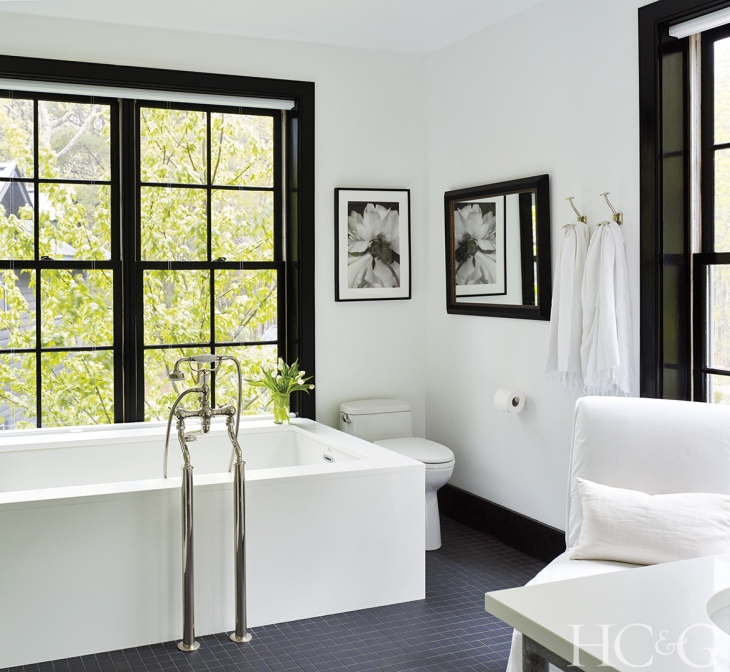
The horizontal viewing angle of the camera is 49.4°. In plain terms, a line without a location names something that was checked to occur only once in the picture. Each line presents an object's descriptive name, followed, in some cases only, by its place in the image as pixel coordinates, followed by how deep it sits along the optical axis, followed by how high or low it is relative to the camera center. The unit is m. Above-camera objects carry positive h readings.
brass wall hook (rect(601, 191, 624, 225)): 3.17 +0.42
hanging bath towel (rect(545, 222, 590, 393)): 3.24 +0.04
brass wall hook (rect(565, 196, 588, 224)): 3.33 +0.46
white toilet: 3.76 -0.61
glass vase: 4.01 -0.43
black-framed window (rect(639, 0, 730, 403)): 2.98 +0.40
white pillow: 2.25 -0.60
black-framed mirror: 3.59 +0.35
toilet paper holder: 3.71 -0.37
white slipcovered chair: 2.39 -0.41
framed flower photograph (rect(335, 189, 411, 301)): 4.28 +0.43
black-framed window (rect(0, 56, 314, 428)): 3.82 +0.41
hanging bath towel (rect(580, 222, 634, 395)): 3.05 +0.02
